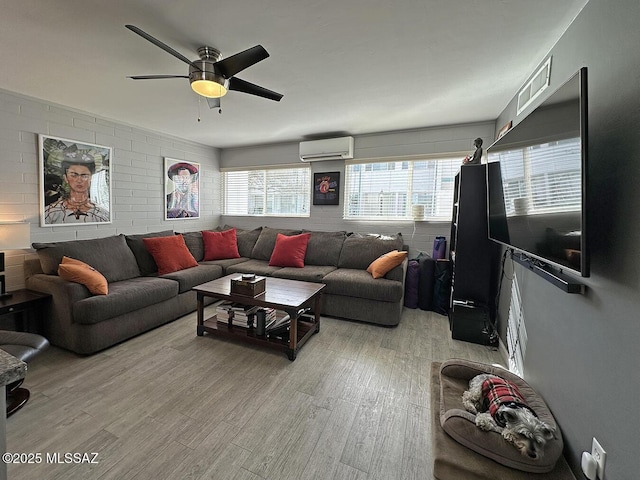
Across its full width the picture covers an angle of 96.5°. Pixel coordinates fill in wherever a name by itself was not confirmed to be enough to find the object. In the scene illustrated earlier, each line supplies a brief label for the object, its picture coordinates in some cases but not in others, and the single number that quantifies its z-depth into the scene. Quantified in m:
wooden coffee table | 2.41
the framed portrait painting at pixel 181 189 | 4.31
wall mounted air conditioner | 4.04
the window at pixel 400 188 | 3.80
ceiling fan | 1.72
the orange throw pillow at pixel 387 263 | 3.26
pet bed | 1.20
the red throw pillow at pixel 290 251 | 3.94
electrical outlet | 1.10
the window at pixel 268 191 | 4.73
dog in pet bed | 1.22
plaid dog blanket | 1.36
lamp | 2.40
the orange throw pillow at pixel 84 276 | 2.46
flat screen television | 1.12
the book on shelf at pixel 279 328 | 2.62
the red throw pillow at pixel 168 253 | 3.46
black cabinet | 2.80
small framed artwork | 4.40
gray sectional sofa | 2.43
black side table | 2.34
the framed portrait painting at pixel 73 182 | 2.96
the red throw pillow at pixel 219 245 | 4.27
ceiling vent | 1.97
